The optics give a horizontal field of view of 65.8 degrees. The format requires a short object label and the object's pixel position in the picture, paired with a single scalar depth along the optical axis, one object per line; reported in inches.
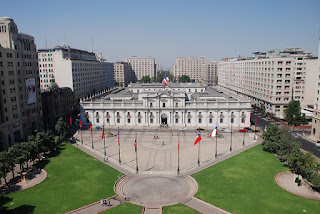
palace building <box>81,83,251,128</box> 3833.7
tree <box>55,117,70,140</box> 3043.8
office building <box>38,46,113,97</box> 4926.2
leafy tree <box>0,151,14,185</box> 1872.0
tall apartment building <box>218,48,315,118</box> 4293.8
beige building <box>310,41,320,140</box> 3031.5
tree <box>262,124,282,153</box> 2606.5
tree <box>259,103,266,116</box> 4458.7
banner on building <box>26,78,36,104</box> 3248.0
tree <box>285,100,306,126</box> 3695.9
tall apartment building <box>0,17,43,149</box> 2800.2
